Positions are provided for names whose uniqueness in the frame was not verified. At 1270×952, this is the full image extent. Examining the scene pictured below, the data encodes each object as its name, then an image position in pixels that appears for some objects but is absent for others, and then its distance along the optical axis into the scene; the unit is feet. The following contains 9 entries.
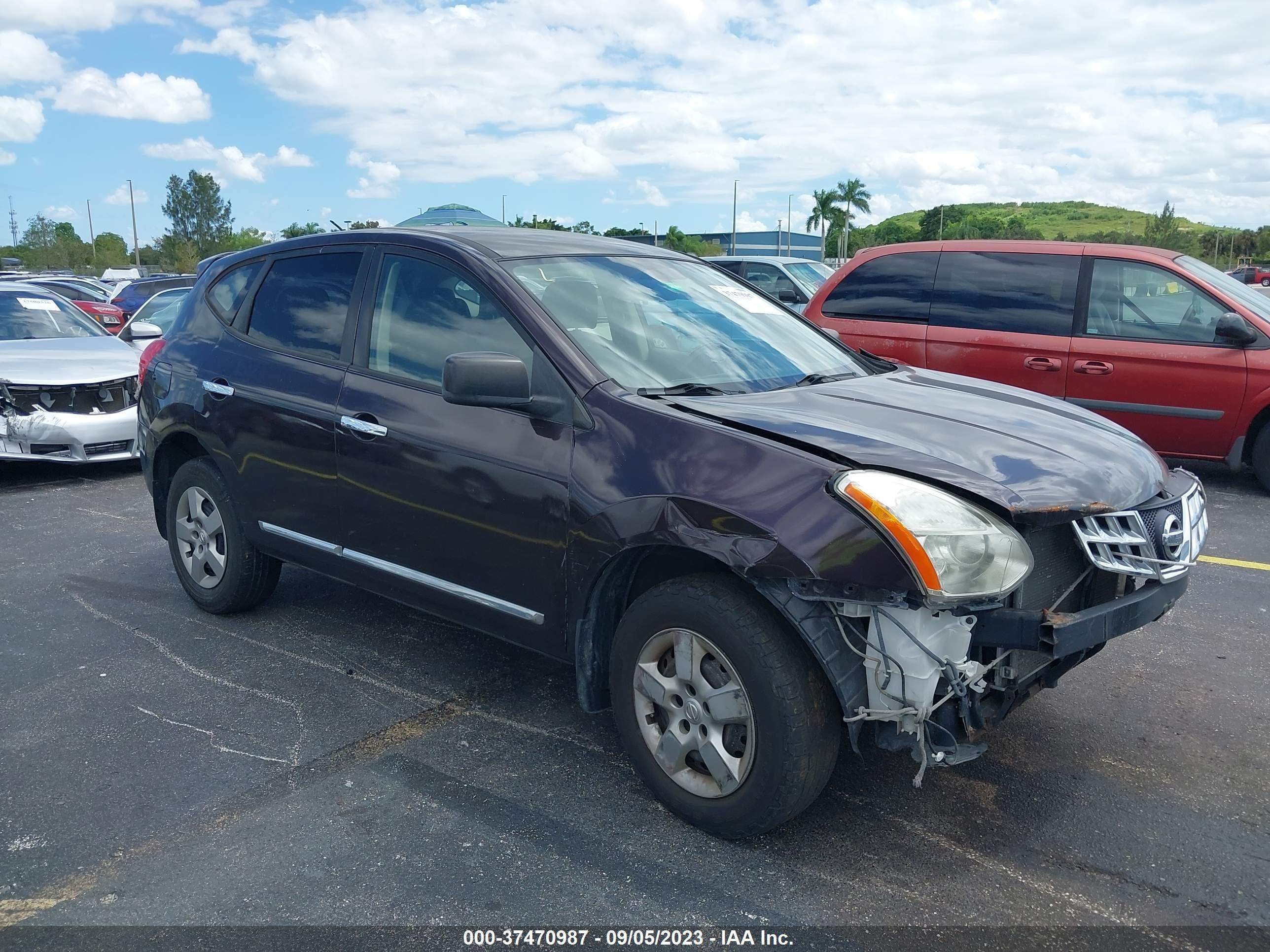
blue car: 61.41
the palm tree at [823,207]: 310.04
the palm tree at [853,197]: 305.32
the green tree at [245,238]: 255.50
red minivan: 24.38
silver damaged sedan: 26.18
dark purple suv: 8.98
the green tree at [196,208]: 361.10
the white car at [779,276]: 48.32
